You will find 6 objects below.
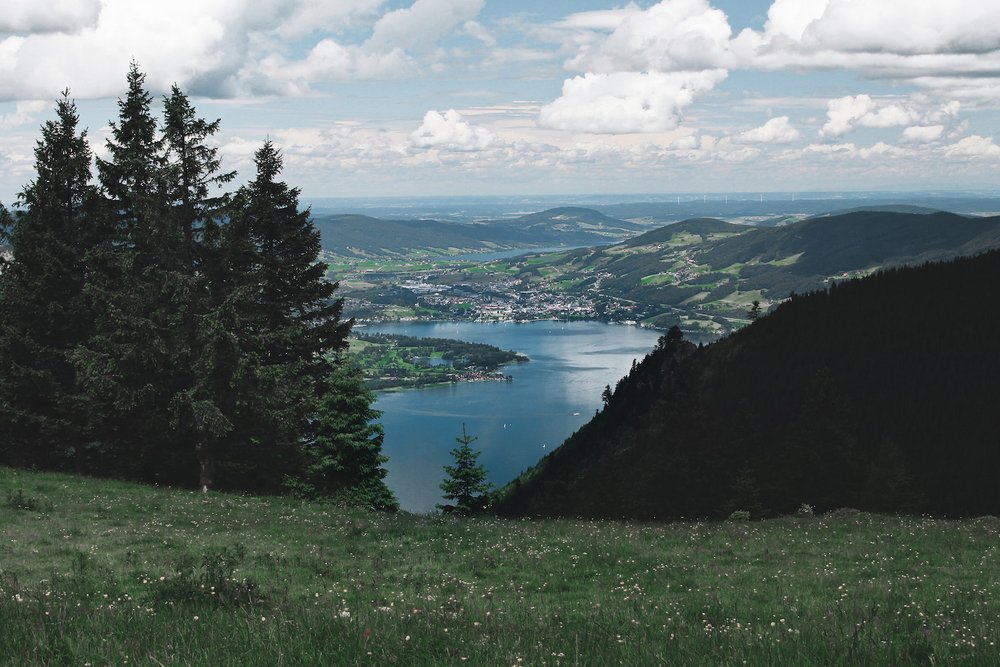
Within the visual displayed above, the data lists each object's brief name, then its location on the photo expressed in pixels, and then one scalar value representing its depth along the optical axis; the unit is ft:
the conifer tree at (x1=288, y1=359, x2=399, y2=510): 116.37
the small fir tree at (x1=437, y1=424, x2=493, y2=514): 142.72
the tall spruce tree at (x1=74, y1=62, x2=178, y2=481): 100.07
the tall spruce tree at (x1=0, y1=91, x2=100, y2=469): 107.14
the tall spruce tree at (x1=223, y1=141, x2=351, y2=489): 107.45
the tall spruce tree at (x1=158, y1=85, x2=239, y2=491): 99.96
